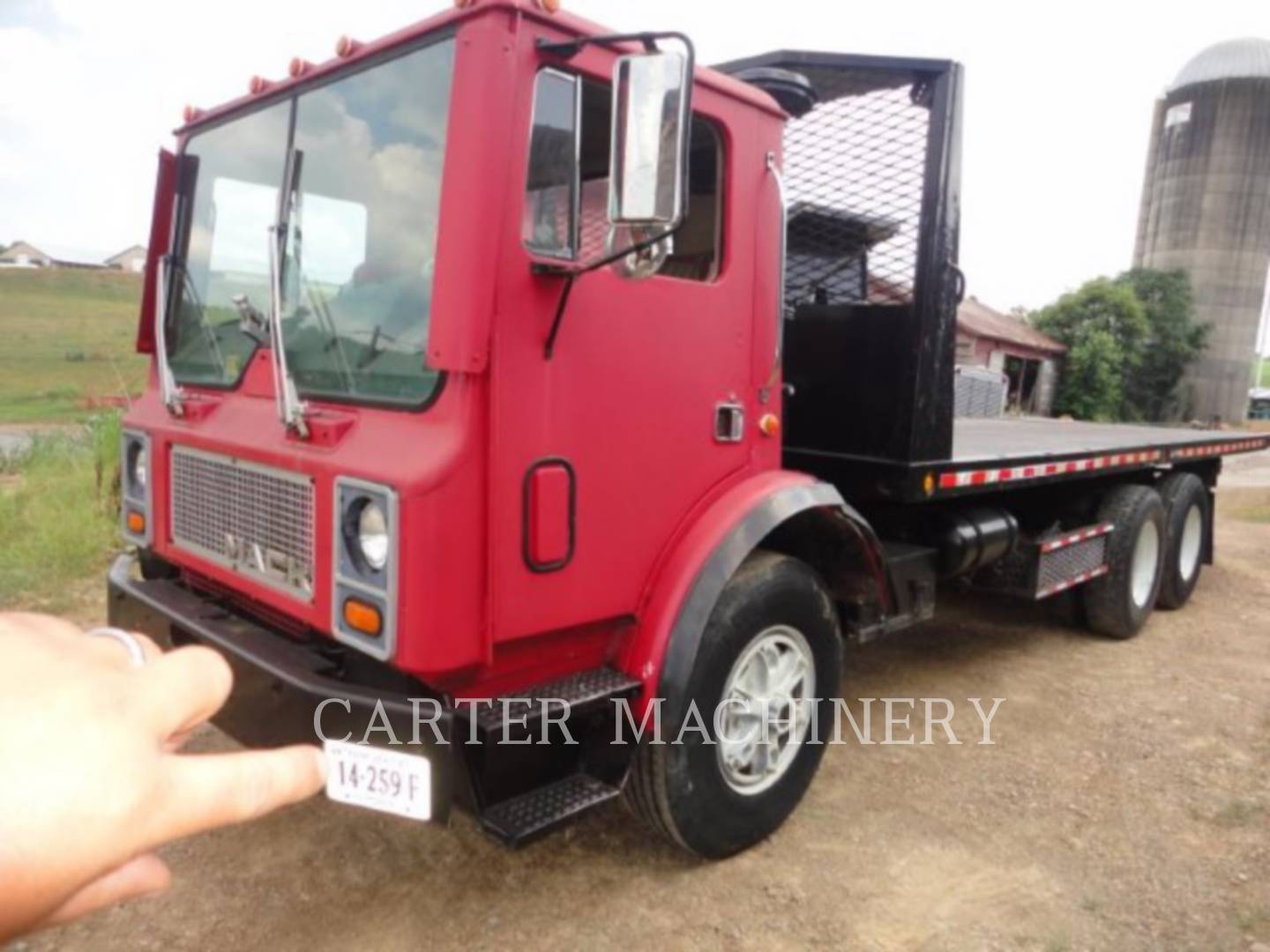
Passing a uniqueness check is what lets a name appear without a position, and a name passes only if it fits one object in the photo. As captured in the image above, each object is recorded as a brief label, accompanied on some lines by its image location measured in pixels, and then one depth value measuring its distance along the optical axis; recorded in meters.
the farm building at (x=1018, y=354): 23.67
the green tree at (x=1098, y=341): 26.23
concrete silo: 30.58
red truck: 2.16
